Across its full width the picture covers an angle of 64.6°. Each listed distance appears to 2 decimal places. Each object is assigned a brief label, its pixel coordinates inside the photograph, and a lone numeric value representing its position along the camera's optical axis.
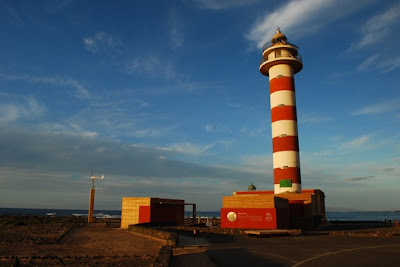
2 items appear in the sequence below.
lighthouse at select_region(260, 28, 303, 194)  34.38
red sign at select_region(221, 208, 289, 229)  27.95
